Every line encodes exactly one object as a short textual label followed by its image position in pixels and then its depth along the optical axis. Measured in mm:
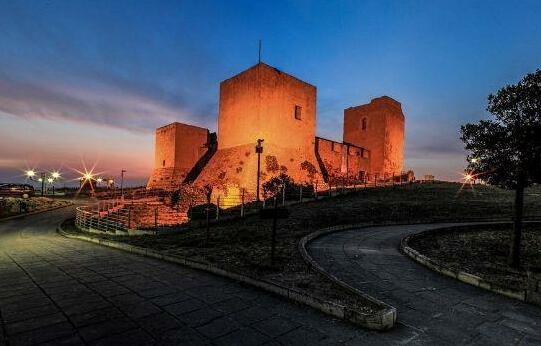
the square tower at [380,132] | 36531
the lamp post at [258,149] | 18859
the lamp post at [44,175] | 41556
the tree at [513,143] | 5918
